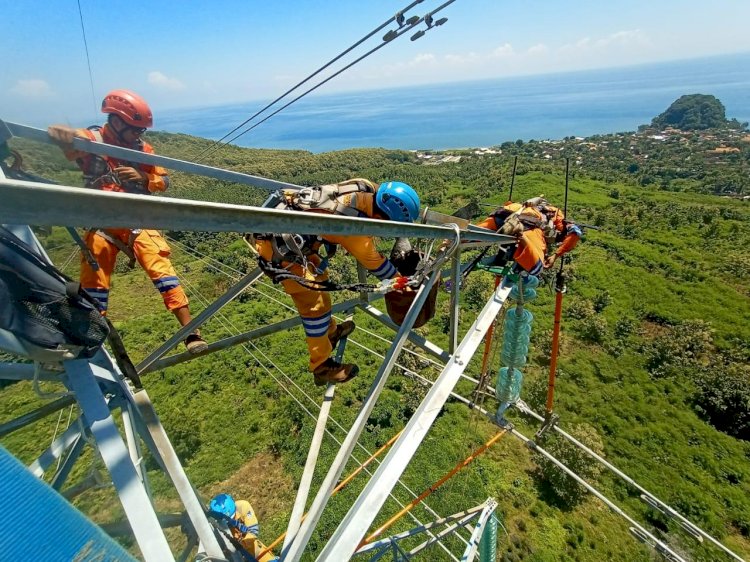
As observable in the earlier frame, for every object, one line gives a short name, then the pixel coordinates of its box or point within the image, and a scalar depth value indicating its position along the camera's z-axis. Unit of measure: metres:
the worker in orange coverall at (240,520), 5.58
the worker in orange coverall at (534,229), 4.82
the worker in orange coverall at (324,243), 3.91
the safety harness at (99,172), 4.26
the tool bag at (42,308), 1.96
